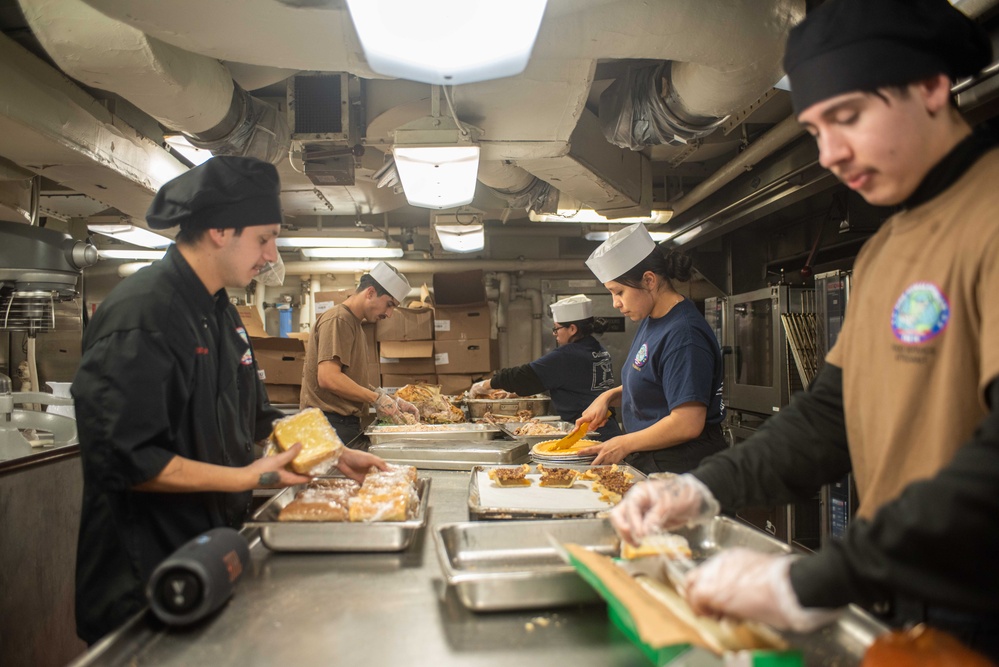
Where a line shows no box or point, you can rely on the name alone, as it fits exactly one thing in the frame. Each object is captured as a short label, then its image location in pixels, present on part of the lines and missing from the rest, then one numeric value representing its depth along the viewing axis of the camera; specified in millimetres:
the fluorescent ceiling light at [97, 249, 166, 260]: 6262
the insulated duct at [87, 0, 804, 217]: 1905
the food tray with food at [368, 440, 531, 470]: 2691
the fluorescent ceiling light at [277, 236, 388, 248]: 5879
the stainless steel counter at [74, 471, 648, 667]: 1032
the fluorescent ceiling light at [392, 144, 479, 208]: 2666
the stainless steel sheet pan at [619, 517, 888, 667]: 949
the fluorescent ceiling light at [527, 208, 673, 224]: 4838
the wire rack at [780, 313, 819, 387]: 4250
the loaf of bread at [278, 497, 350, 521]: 1567
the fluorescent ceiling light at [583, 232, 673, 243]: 6016
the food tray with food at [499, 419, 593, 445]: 3235
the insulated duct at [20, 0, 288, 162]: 2053
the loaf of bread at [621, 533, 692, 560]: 1213
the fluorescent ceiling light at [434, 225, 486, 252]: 4957
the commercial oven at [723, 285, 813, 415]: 4488
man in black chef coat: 1371
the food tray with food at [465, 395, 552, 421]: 4727
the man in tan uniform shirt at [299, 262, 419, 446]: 3695
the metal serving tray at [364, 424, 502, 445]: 3205
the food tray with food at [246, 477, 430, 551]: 1519
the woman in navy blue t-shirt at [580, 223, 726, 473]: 2344
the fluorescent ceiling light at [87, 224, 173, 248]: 4949
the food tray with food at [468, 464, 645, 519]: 1744
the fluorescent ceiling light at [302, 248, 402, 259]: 6523
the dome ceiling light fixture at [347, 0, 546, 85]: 1489
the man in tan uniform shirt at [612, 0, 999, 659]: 779
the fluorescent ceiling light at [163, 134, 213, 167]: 3453
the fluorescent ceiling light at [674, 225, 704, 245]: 5311
